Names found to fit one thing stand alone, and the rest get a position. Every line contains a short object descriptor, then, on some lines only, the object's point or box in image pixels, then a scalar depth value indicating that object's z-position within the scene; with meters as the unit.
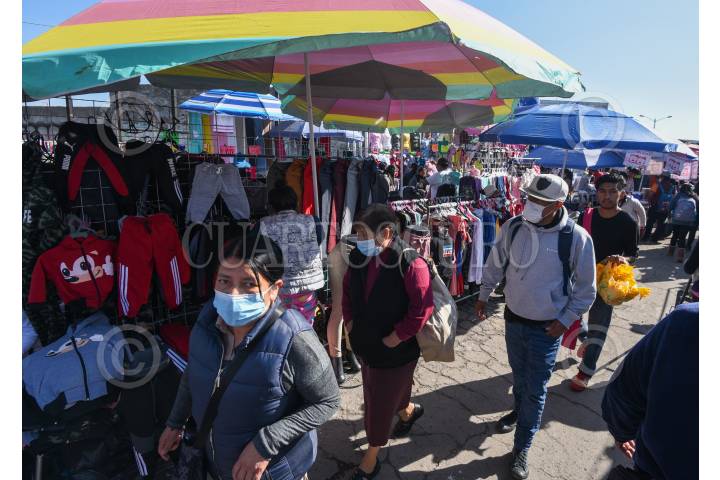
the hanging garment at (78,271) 2.75
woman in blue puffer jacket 1.66
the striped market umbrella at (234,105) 8.65
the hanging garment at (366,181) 4.90
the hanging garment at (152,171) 3.48
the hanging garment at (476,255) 5.22
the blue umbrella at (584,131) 5.79
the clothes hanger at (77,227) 3.01
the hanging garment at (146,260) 3.07
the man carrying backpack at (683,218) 9.60
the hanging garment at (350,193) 4.81
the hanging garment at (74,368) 2.33
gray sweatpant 3.80
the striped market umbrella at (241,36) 1.73
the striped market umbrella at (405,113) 6.82
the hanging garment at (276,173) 4.71
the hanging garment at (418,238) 4.22
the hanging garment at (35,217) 2.83
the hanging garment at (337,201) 4.73
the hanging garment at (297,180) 4.63
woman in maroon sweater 2.54
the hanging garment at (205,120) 10.26
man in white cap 2.79
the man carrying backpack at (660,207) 11.69
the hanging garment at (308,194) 4.59
